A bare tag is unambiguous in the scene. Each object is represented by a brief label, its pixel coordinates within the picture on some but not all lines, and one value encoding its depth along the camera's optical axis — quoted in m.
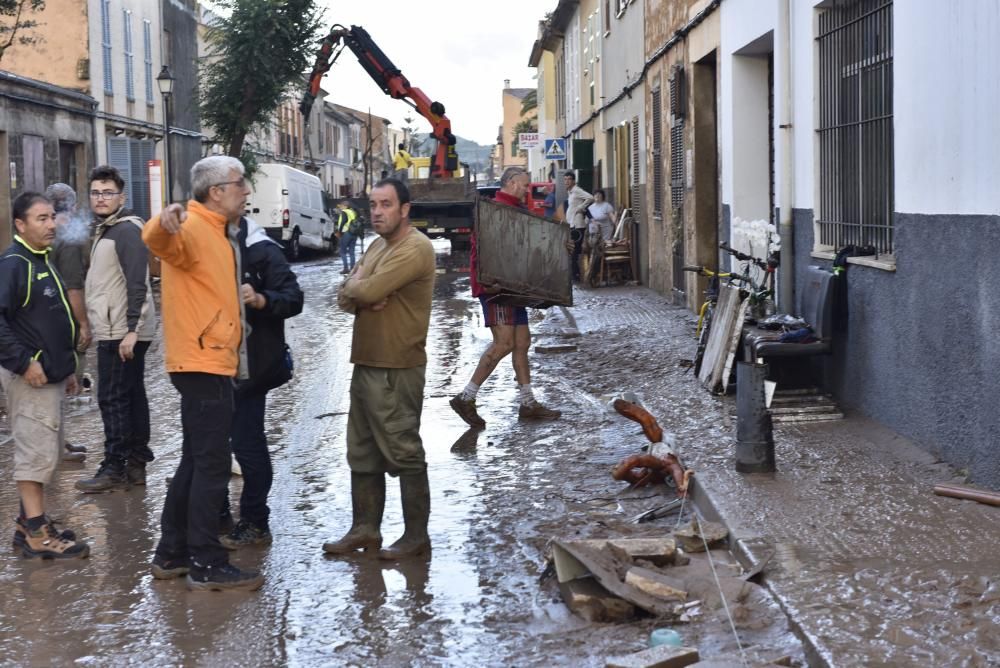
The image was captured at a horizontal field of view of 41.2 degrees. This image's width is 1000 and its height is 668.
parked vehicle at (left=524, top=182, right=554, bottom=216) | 31.13
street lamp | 28.84
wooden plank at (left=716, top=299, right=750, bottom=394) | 9.58
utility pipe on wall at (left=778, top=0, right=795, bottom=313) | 10.39
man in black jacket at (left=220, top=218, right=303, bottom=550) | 6.12
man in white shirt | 23.39
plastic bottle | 4.67
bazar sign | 36.66
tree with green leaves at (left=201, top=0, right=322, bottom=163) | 35.84
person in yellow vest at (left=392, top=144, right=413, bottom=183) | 41.84
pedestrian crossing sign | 31.97
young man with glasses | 7.71
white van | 34.00
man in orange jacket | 5.59
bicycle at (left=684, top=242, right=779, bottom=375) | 10.18
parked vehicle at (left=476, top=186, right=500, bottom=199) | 32.58
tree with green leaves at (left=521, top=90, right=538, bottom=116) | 82.14
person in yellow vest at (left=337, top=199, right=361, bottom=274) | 28.14
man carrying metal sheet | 9.49
